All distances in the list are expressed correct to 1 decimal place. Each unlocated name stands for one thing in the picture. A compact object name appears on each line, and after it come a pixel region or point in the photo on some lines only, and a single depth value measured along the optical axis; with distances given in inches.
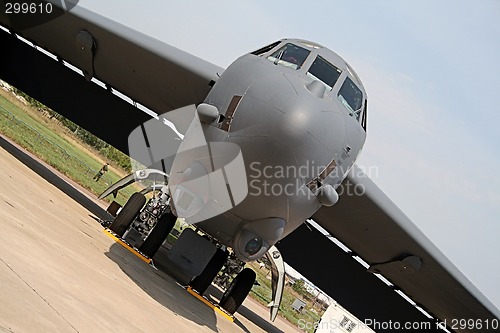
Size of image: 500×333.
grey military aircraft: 348.5
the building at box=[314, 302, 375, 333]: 748.6
